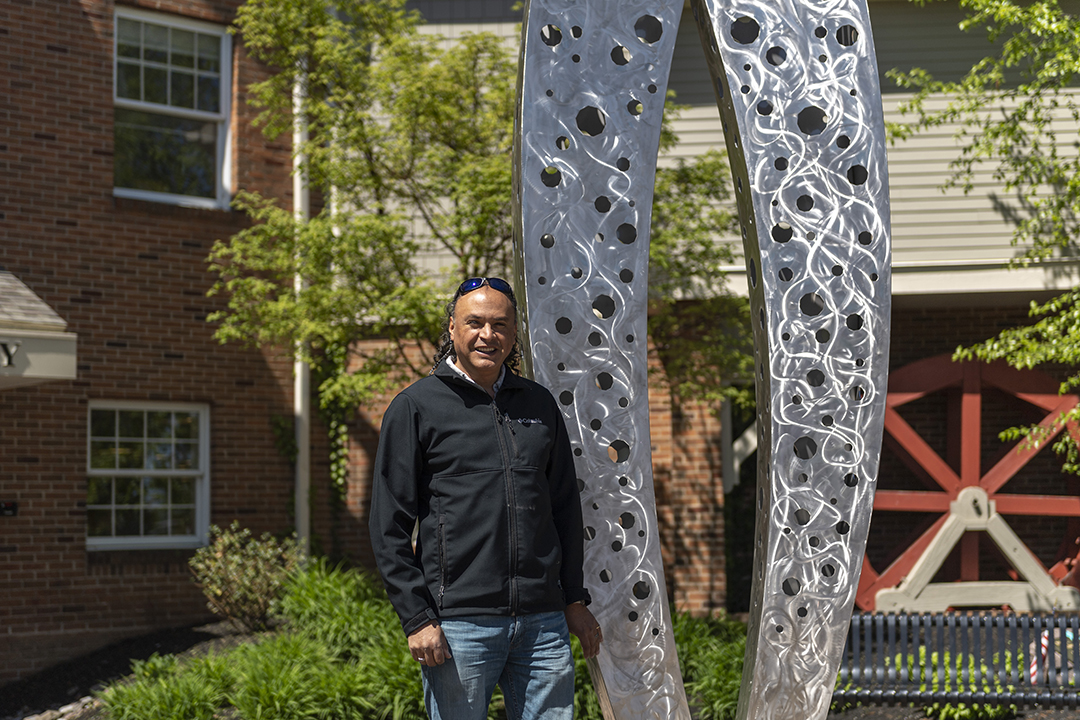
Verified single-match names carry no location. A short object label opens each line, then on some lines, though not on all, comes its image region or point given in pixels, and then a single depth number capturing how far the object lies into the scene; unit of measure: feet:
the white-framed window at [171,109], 32.19
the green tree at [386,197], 27.96
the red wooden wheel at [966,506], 35.70
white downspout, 34.12
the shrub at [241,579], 29.25
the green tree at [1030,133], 27.12
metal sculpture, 12.30
